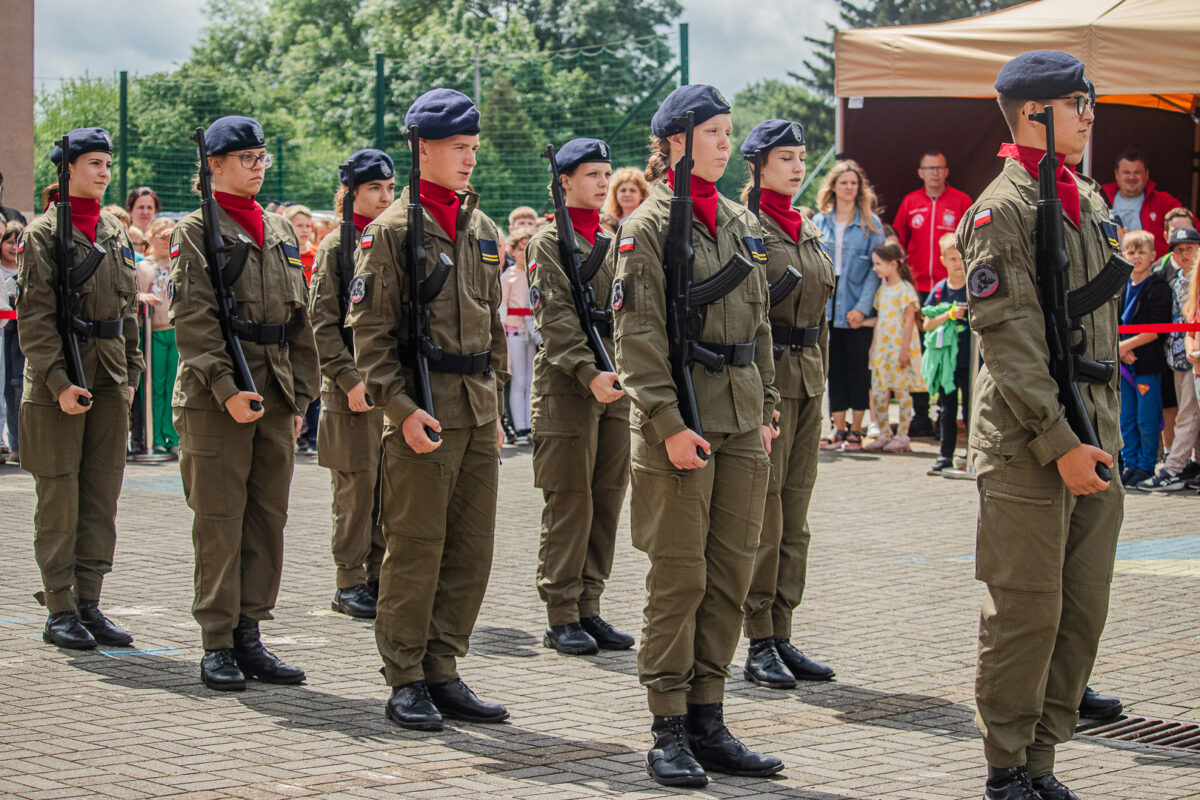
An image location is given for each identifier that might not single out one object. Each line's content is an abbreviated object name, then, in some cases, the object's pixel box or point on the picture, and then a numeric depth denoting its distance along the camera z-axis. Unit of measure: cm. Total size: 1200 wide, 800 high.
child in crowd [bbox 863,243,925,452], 1355
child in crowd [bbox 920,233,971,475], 1254
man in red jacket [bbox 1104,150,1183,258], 1384
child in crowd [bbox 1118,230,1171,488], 1201
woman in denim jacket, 1363
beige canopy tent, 1207
